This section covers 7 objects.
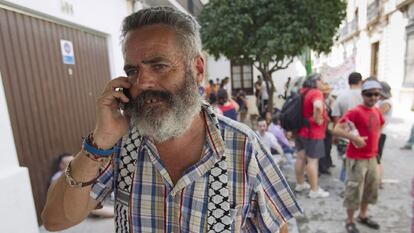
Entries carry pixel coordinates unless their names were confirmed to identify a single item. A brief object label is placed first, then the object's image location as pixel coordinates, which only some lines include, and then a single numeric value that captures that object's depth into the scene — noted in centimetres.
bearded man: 116
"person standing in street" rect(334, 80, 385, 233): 312
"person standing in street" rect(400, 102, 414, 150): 606
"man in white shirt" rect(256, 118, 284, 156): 498
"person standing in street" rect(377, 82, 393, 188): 404
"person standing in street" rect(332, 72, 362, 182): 423
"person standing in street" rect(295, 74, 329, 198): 394
